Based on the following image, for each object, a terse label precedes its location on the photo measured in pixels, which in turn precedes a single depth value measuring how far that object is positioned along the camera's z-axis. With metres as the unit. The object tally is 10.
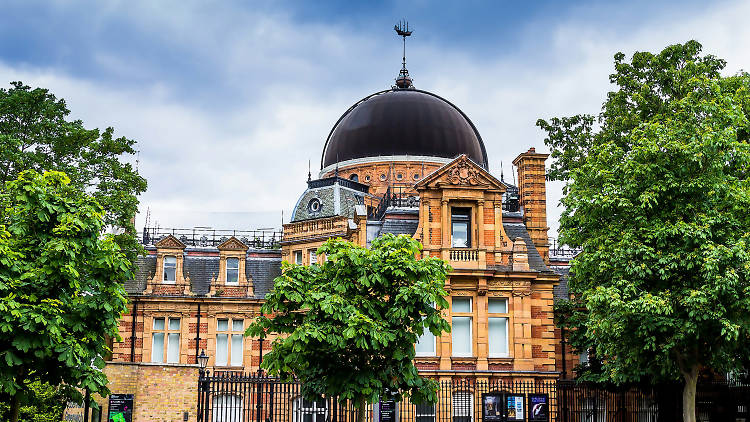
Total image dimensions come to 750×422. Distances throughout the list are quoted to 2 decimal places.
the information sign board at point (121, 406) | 28.64
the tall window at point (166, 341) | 47.06
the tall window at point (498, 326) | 36.59
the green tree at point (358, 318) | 26.55
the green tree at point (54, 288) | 21.50
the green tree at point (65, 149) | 38.06
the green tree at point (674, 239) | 28.75
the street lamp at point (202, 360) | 31.00
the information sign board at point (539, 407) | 31.81
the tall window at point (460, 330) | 36.41
